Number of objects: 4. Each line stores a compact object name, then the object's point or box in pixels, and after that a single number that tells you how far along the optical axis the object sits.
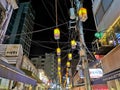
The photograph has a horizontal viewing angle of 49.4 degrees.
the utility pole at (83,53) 8.64
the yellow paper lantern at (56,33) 10.71
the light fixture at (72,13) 10.46
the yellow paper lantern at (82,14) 8.49
